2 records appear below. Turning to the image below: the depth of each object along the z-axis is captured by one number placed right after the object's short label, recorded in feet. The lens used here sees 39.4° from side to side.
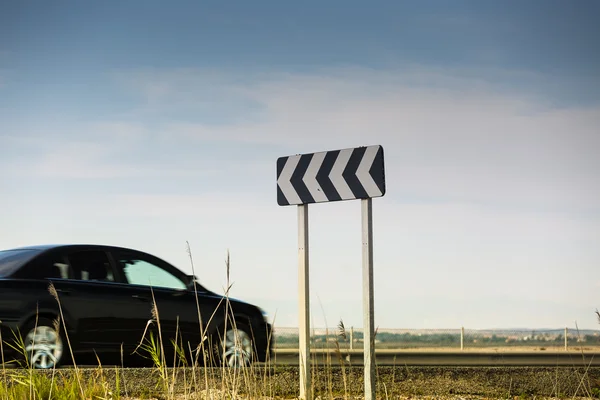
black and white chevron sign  24.14
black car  30.68
